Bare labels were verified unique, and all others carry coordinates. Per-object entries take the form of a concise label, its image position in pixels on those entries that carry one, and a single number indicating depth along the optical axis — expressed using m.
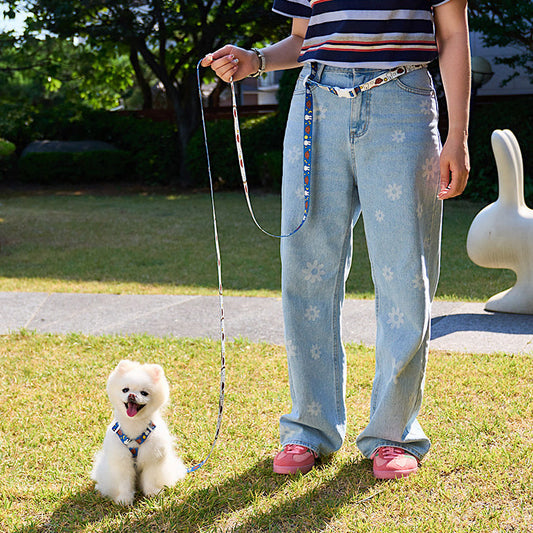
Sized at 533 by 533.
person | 2.05
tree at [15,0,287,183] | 12.91
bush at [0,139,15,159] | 8.20
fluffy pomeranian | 2.19
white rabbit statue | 4.39
